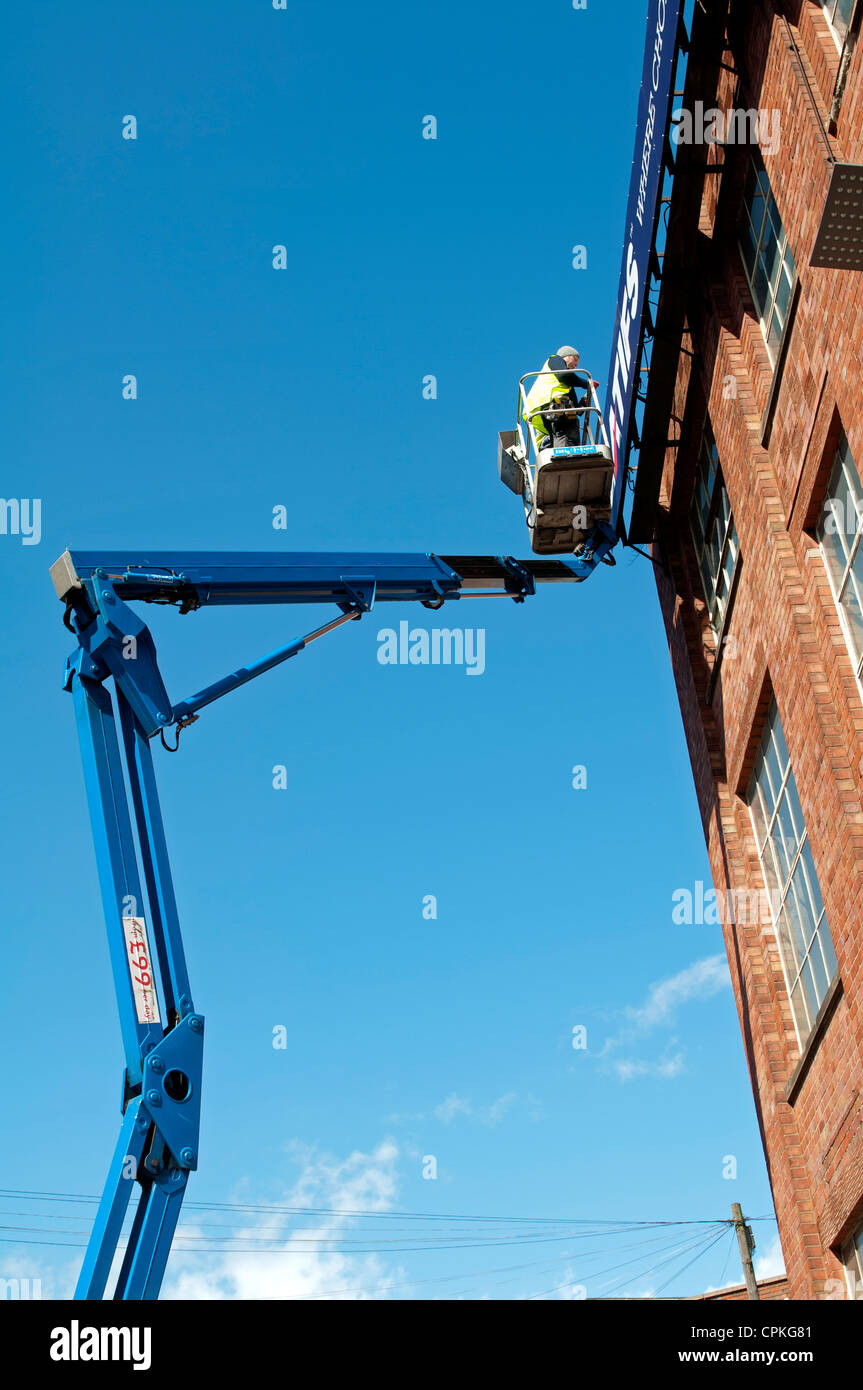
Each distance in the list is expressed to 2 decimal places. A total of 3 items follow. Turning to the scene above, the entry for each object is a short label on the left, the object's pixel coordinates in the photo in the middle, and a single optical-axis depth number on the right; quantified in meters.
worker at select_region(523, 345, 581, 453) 14.98
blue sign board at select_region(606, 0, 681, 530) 13.05
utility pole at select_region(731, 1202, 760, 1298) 25.71
